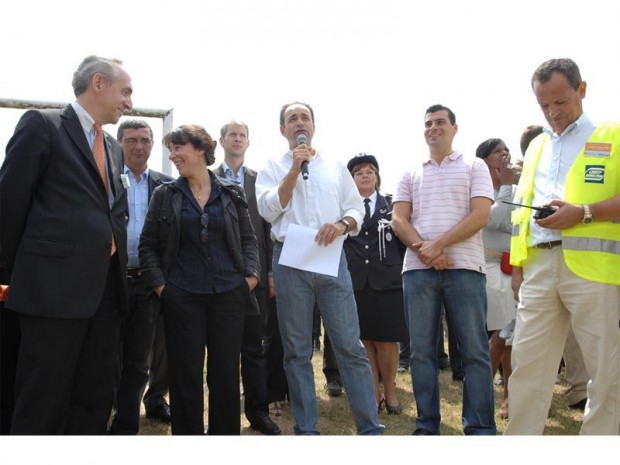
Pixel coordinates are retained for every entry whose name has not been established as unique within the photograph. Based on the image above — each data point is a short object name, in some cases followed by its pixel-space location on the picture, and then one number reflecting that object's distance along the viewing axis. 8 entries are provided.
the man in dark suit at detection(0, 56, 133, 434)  3.12
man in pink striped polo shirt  4.14
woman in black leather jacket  3.80
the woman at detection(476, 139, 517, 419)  5.35
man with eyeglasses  4.46
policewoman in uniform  5.36
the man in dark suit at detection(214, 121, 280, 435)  4.79
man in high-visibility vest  3.38
